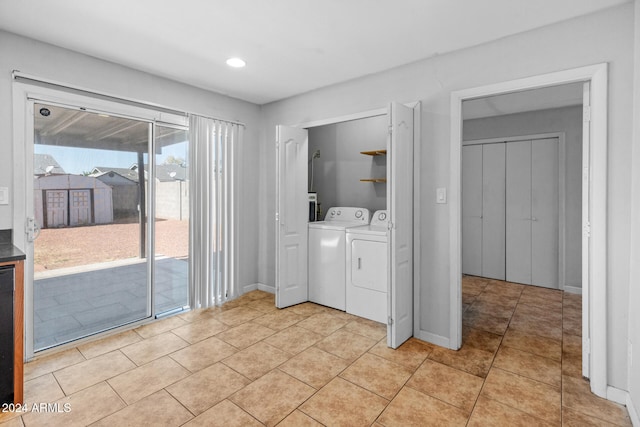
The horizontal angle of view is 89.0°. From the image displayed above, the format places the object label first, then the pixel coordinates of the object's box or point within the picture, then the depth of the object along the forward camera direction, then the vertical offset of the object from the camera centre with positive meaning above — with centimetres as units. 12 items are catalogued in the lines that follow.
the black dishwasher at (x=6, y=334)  188 -71
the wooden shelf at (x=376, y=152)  391 +69
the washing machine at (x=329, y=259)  359 -56
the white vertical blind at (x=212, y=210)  356 +0
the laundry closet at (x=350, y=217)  273 -9
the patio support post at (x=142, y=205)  319 +5
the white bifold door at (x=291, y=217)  362 -9
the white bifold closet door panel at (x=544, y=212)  446 -6
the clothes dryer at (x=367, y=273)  322 -65
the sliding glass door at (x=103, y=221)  266 -10
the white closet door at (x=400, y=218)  269 -8
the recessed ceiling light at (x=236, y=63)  290 +133
